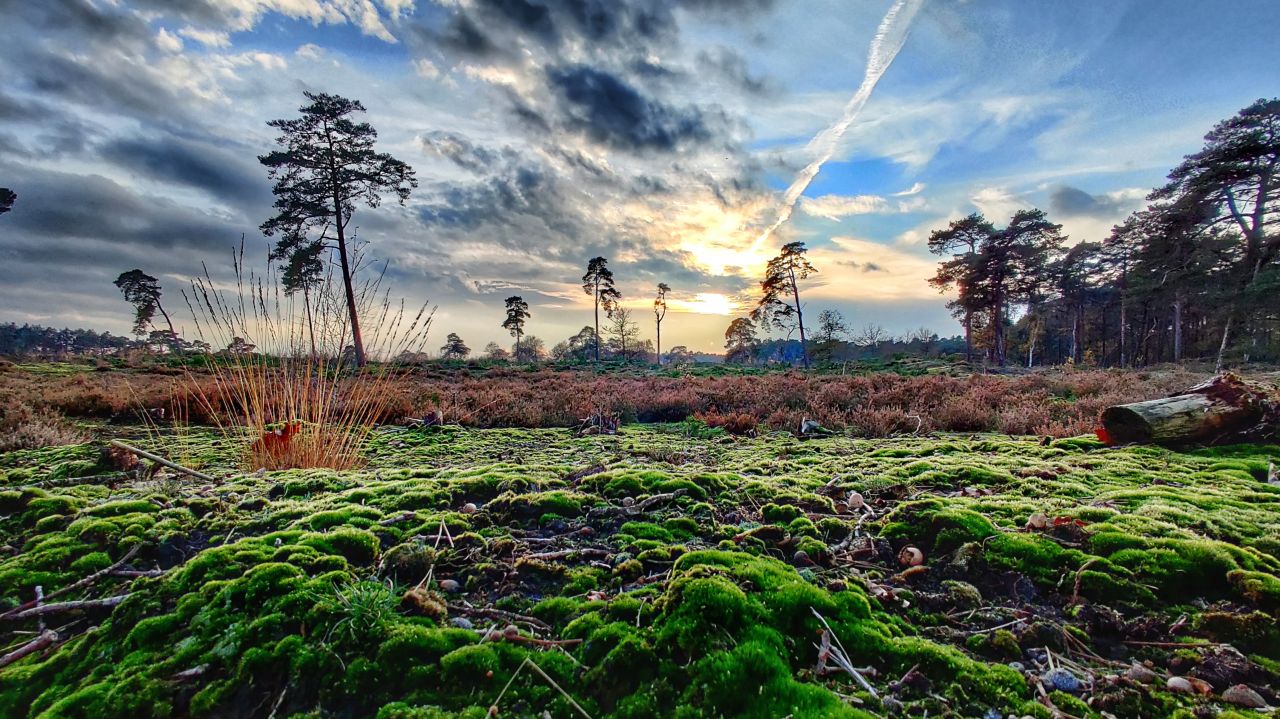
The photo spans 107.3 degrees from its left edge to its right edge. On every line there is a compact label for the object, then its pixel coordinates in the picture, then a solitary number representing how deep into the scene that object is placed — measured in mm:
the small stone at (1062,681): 1684
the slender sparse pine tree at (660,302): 54875
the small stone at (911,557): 2623
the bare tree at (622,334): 54625
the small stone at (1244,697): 1556
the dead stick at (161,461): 3438
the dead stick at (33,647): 1801
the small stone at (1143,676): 1703
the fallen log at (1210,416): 5059
